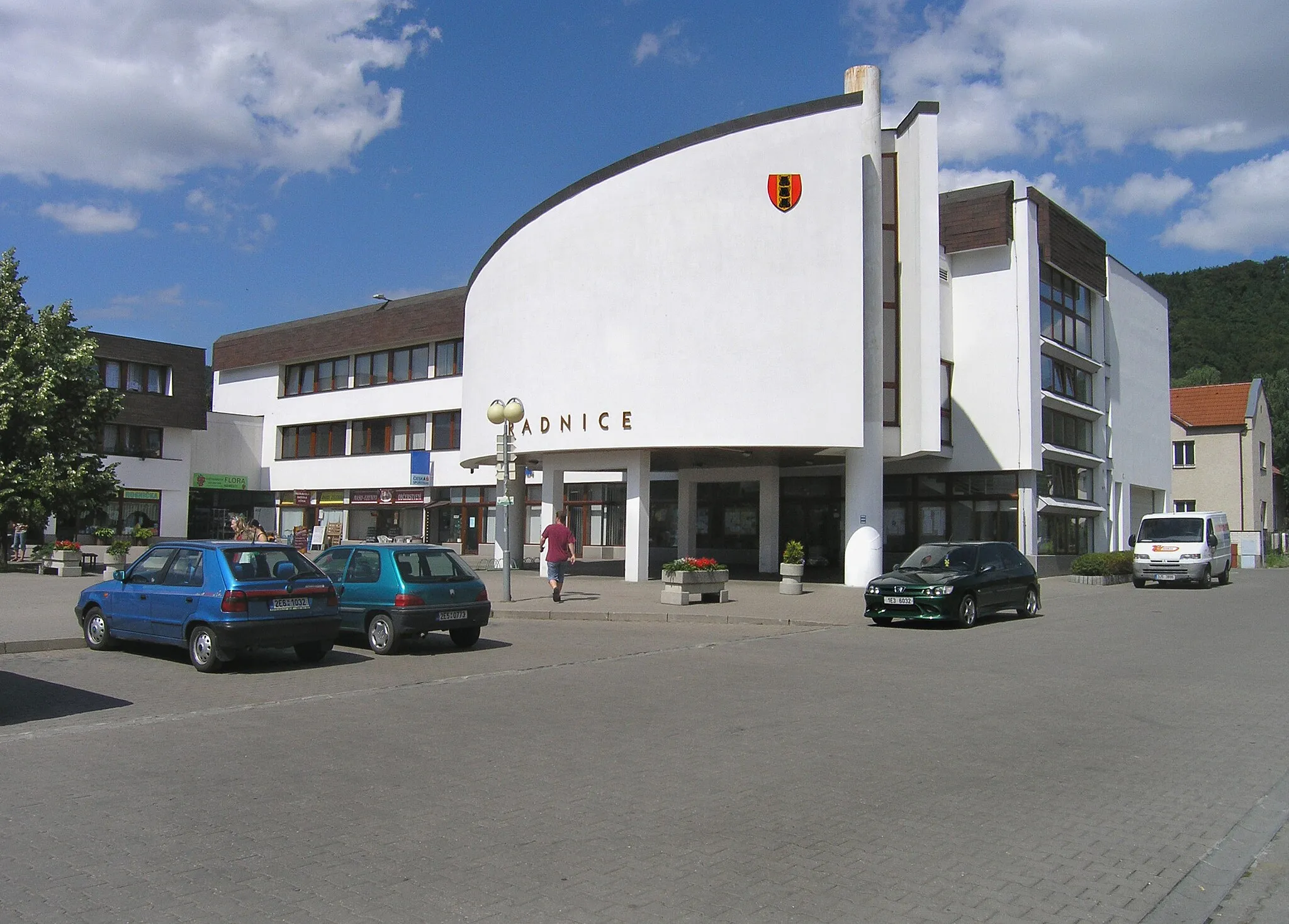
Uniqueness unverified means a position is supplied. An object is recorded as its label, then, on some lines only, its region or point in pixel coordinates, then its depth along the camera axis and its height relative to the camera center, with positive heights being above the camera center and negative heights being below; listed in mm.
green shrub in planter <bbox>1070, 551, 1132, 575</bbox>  30953 -739
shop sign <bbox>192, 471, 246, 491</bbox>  50938 +2174
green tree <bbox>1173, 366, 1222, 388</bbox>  79938 +12500
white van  29359 -254
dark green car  17844 -864
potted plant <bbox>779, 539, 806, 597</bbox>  23672 -764
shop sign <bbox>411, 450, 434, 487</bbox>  46000 +2641
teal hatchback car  13945 -889
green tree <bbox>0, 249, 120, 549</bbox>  29359 +3182
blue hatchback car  11844 -892
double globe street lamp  21422 +1745
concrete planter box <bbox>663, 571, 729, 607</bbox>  20859 -1072
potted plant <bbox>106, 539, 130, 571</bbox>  29531 -794
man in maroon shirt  21391 -425
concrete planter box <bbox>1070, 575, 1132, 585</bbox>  30719 -1205
